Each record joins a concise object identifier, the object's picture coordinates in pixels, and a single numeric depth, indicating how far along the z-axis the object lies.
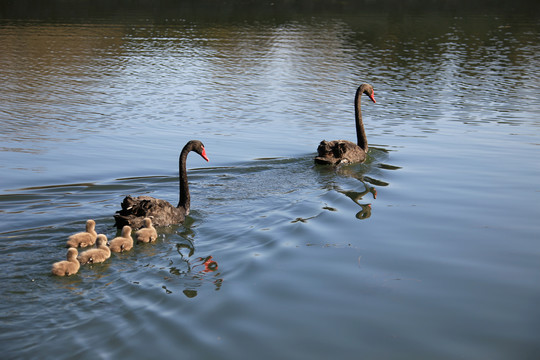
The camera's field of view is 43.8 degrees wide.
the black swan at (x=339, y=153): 10.66
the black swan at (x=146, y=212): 7.52
